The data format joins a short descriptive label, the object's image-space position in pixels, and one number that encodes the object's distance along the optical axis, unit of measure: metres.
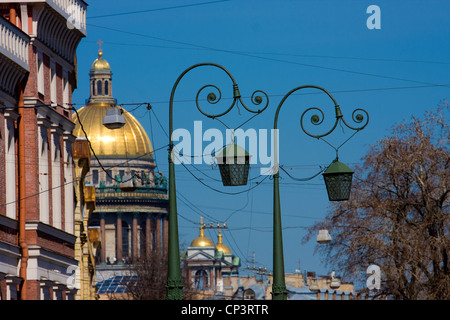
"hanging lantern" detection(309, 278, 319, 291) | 138.93
